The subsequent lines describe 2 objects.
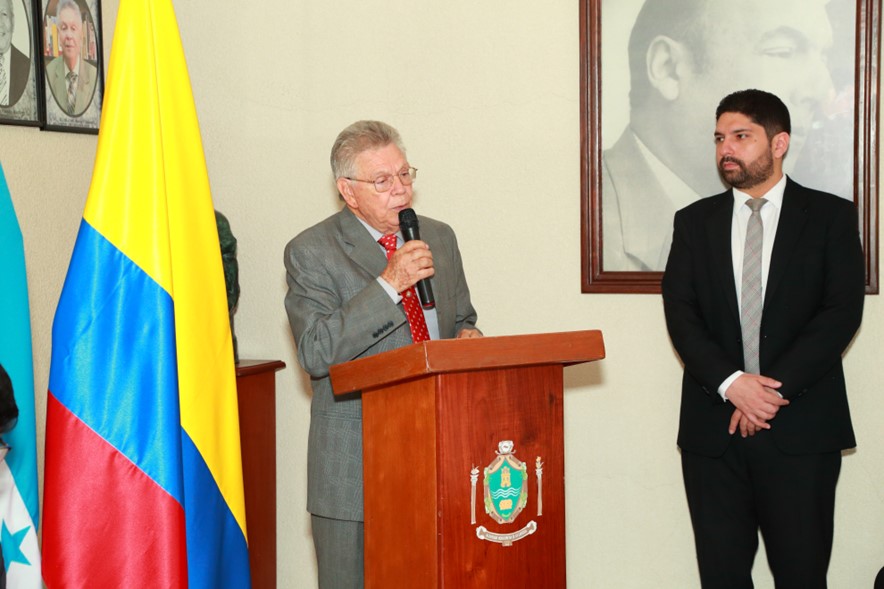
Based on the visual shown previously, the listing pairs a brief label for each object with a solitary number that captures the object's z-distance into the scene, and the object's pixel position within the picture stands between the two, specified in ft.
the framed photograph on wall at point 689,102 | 11.78
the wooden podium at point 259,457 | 12.61
